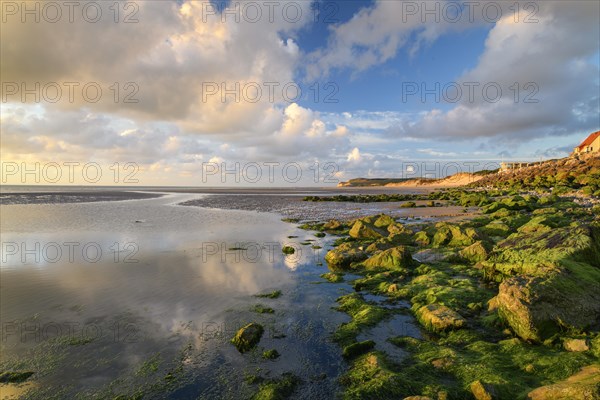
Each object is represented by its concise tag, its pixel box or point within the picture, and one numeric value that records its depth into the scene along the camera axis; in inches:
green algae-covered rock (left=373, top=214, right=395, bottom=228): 813.9
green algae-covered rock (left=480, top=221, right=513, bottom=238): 644.7
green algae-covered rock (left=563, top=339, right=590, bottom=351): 244.8
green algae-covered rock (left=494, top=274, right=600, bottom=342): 266.1
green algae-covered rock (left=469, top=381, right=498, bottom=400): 200.7
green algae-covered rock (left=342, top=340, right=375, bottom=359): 271.6
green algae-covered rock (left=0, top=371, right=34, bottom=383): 243.3
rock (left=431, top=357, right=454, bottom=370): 245.3
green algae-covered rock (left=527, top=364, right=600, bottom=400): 174.9
